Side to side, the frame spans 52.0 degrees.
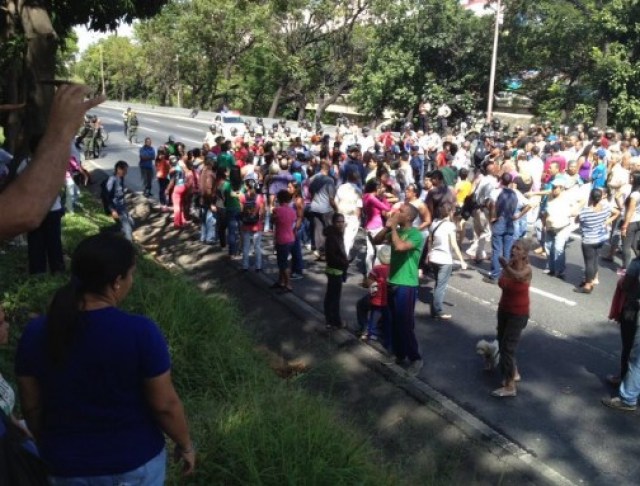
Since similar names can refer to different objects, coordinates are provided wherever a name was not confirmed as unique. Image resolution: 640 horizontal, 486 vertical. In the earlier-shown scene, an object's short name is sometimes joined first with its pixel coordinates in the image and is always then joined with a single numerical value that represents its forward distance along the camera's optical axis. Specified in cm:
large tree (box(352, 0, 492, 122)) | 3127
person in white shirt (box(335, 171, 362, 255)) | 1004
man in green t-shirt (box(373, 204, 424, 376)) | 646
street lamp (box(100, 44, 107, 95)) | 7559
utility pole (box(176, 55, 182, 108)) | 5512
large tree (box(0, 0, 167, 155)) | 942
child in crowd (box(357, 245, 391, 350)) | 713
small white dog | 657
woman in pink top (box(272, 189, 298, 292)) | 930
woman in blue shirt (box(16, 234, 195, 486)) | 241
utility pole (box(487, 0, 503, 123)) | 2712
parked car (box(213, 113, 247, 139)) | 3023
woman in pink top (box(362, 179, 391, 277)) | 949
